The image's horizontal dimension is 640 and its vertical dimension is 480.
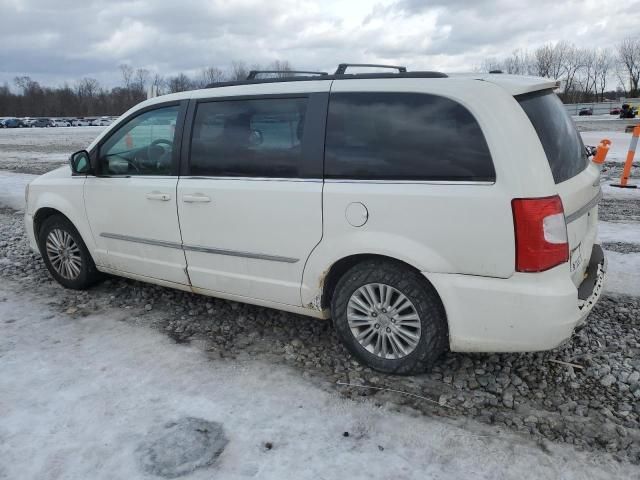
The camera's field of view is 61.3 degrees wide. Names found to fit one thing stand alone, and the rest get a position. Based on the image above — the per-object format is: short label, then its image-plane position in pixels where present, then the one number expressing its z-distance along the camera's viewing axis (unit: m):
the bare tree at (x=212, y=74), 97.43
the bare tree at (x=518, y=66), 84.06
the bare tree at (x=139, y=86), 111.75
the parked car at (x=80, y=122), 70.06
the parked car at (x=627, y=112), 38.50
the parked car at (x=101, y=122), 68.32
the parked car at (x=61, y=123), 68.31
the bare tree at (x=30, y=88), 104.81
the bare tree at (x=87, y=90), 112.28
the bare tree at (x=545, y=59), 86.25
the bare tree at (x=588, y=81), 91.69
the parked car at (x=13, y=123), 63.59
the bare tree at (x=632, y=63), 84.56
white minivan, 2.98
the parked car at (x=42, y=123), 64.12
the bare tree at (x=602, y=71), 92.19
